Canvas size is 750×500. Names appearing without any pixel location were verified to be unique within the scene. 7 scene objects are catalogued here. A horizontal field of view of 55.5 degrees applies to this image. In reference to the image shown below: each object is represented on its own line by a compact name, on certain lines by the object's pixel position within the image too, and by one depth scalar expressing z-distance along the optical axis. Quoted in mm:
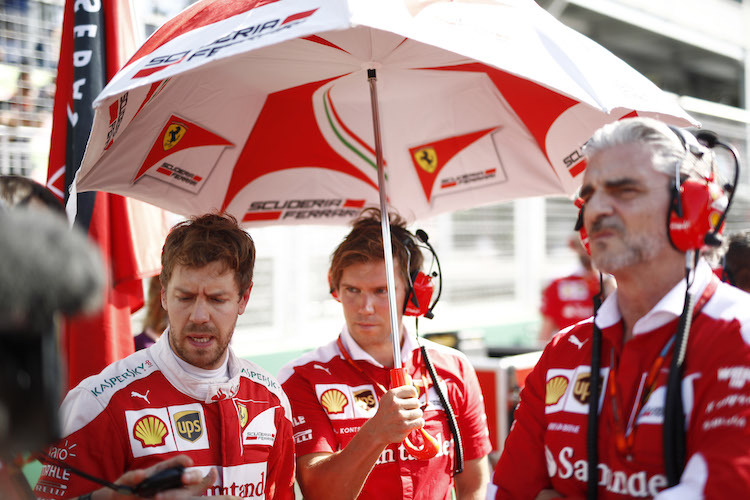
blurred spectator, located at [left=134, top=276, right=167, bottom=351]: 3814
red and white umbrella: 1834
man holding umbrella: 2334
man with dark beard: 1952
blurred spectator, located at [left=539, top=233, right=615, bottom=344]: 6289
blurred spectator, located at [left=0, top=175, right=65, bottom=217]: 1458
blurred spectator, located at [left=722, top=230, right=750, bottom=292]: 3285
